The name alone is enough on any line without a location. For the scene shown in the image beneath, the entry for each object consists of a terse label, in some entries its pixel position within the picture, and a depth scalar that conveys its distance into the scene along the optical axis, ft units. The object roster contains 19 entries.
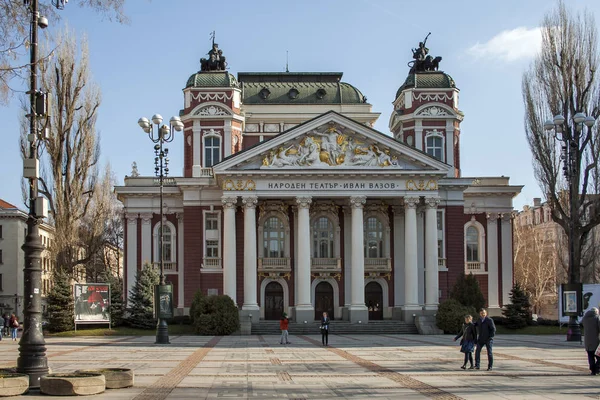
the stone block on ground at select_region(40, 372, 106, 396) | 57.26
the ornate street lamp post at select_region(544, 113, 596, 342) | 126.82
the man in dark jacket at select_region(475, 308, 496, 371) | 80.12
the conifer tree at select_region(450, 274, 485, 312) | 173.17
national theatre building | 180.04
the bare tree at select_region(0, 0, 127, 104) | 57.57
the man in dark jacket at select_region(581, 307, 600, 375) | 73.82
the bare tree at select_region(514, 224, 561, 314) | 281.33
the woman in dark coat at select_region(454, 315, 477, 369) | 80.89
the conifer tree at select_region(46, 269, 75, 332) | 162.61
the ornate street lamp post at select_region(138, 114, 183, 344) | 127.03
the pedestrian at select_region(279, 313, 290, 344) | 128.73
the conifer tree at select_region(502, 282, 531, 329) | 172.76
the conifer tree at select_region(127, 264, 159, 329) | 168.96
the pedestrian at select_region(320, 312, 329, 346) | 127.65
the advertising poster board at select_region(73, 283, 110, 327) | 157.17
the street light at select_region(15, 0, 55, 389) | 60.95
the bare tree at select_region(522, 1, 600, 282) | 168.04
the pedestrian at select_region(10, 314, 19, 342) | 161.81
